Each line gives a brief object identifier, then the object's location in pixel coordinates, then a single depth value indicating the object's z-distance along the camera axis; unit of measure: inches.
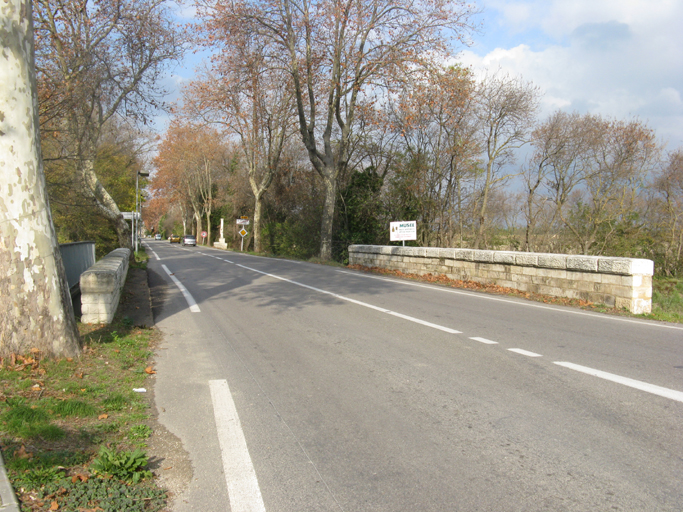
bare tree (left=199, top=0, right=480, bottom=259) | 826.8
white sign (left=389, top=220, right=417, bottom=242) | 781.7
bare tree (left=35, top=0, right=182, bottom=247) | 496.4
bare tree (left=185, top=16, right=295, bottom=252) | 824.3
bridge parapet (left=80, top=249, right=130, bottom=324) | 293.7
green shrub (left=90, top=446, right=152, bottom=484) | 123.6
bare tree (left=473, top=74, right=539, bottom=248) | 1104.8
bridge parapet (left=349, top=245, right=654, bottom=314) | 382.3
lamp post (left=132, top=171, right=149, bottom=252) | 998.6
